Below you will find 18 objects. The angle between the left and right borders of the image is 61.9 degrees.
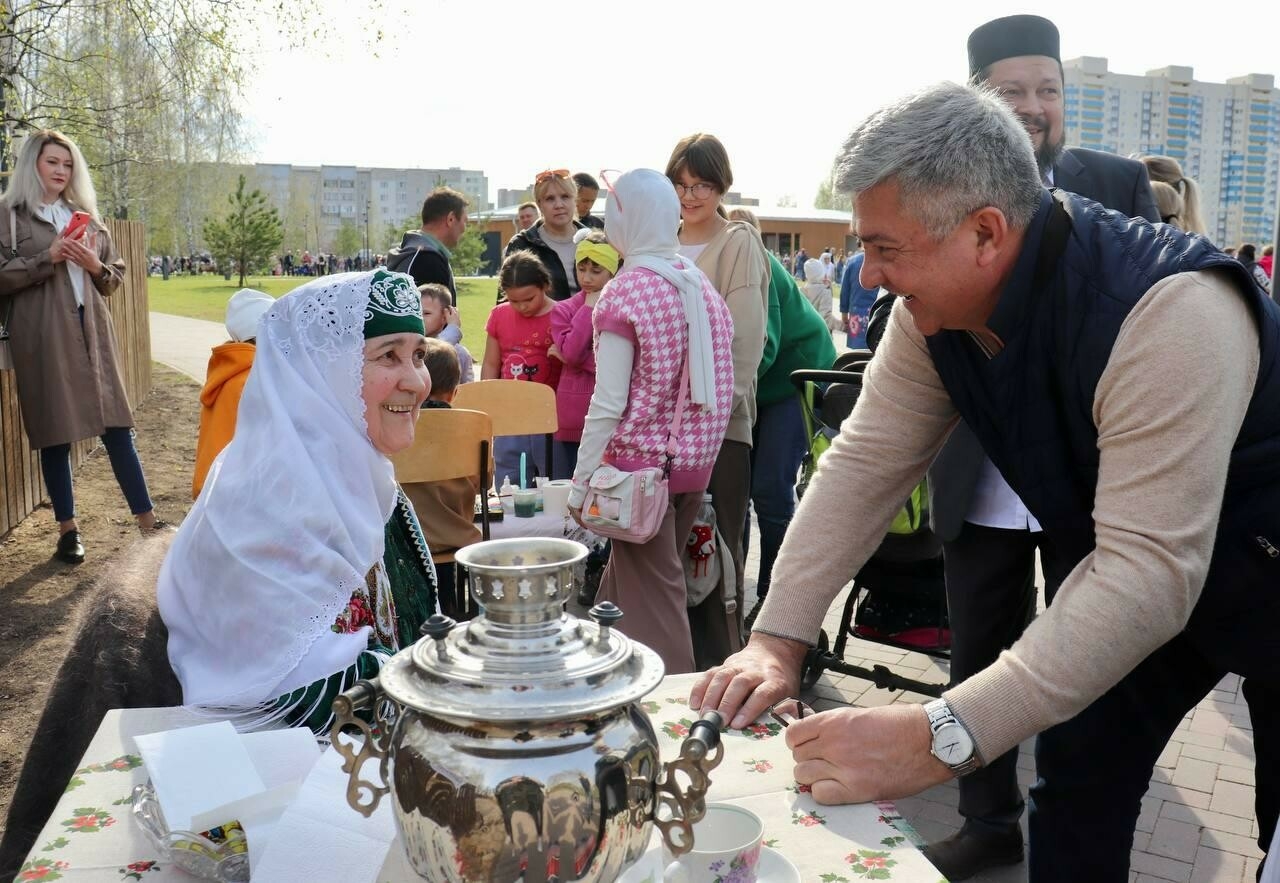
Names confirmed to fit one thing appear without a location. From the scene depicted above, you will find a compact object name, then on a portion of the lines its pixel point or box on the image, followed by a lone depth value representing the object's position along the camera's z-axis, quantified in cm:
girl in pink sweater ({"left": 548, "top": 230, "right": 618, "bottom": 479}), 535
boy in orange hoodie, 405
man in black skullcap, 280
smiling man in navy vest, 151
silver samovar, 102
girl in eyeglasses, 458
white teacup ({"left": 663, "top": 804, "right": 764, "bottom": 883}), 126
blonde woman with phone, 567
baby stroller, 380
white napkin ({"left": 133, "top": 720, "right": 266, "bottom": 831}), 135
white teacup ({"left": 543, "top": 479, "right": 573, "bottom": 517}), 427
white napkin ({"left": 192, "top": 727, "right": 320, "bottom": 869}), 130
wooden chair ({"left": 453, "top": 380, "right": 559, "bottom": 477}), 514
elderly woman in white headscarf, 201
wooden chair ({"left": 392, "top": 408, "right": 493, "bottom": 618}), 385
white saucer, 121
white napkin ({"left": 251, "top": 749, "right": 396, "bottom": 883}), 125
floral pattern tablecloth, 136
